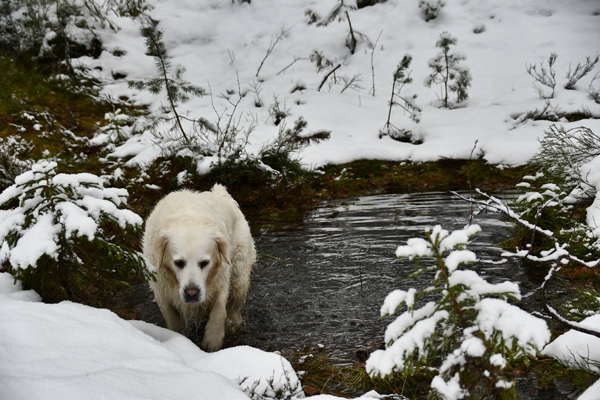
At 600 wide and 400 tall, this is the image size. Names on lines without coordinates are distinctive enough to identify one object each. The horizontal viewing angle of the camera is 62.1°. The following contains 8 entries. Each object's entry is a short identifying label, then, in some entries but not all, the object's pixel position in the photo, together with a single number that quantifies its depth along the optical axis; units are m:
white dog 3.91
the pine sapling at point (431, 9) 16.66
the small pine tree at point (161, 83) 8.65
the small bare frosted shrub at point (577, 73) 12.08
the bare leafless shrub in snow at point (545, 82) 11.90
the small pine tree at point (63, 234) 3.15
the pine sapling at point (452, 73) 12.34
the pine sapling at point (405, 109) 10.88
